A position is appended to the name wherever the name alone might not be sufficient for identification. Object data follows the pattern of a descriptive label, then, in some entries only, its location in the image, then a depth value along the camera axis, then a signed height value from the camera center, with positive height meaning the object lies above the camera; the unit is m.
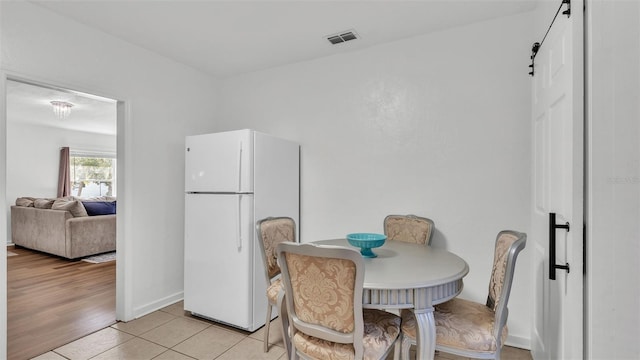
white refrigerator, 2.61 -0.31
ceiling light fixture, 4.82 +1.16
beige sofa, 4.80 -0.83
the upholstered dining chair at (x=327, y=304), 1.31 -0.56
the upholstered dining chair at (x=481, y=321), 1.49 -0.74
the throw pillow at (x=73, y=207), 4.98 -0.45
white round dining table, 1.44 -0.53
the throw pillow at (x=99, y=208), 5.36 -0.51
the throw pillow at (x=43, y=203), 5.37 -0.42
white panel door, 1.26 -0.01
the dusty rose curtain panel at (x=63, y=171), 7.09 +0.20
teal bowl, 1.86 -0.38
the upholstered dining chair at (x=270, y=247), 2.21 -0.51
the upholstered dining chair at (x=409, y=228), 2.46 -0.39
